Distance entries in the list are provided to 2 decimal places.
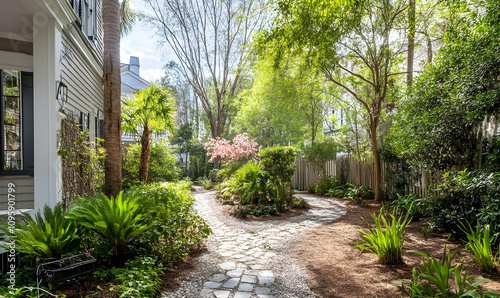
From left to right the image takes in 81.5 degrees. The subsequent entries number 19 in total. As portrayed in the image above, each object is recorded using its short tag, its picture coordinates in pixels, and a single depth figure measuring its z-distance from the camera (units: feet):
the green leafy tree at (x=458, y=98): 13.78
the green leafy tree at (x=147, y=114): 27.84
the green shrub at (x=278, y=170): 26.27
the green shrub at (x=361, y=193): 30.53
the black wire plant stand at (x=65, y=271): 8.21
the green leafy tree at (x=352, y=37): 19.81
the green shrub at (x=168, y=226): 11.86
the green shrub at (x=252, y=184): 25.95
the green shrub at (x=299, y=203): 27.55
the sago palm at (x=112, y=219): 10.36
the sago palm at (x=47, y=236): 9.28
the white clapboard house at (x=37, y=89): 13.48
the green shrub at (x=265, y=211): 24.13
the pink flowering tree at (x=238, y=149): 37.37
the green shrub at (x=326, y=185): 37.73
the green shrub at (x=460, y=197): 12.27
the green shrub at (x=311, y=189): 40.52
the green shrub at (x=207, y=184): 49.40
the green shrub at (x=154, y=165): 32.86
